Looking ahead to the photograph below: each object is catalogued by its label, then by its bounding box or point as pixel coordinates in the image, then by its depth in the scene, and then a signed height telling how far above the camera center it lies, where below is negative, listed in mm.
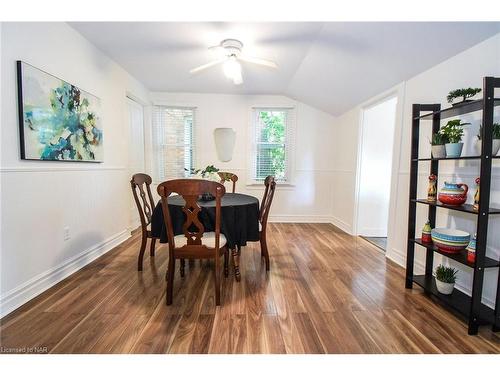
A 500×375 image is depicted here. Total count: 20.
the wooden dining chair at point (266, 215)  2332 -500
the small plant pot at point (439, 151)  1804 +136
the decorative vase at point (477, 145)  1621 +170
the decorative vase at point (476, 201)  1528 -212
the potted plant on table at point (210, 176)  2326 -120
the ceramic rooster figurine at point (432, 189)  1923 -167
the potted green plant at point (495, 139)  1474 +193
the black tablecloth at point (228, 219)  1991 -468
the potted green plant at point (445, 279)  1793 -855
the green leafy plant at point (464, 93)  1607 +533
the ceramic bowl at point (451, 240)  1699 -525
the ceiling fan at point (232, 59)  2326 +1084
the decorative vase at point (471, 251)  1567 -552
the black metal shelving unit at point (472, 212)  1411 -378
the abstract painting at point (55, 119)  1776 +409
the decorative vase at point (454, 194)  1695 -185
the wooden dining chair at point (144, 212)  2314 -508
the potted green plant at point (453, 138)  1712 +231
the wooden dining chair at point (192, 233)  1673 -523
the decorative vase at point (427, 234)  1965 -551
